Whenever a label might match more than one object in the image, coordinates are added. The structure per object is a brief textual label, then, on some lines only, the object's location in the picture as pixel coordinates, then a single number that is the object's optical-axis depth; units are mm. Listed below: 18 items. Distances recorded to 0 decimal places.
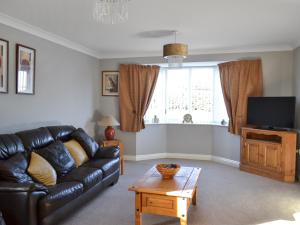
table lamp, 5211
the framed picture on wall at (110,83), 5965
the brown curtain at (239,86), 5047
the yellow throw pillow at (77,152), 3738
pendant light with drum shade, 3664
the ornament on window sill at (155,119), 6265
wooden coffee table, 2564
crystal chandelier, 2355
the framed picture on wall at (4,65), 3355
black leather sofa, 2354
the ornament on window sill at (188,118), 6181
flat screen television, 4499
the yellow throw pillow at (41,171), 2797
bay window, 6066
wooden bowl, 2951
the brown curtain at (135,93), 5762
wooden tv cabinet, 4359
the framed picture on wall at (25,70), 3629
